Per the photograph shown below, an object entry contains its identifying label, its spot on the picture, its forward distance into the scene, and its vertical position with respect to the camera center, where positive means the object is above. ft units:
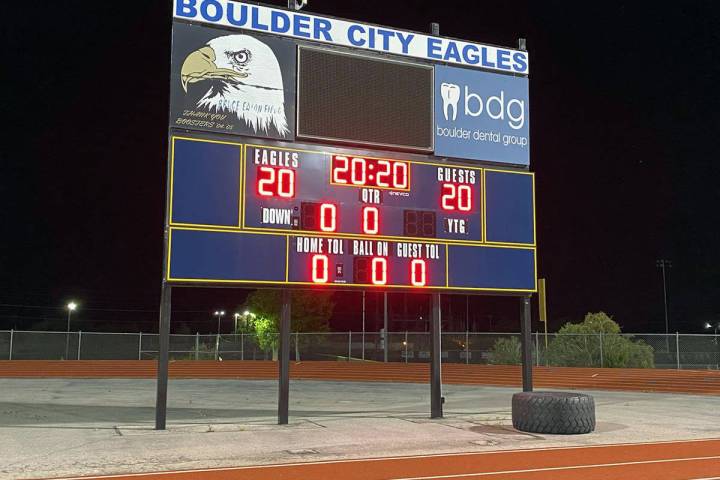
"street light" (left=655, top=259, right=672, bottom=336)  250.78 +24.15
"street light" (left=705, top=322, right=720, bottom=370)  315.86 +0.93
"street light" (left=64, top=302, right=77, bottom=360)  121.49 -3.69
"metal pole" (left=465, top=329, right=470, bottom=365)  112.98 -3.98
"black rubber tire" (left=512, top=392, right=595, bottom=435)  41.75 -5.40
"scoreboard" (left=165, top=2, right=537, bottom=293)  42.65 +9.89
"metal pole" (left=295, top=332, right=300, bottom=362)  131.75 -4.10
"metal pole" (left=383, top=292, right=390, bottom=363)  122.42 -3.32
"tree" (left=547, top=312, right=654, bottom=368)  102.27 -3.78
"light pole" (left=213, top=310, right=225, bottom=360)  130.95 -4.15
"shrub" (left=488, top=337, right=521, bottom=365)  114.73 -4.45
